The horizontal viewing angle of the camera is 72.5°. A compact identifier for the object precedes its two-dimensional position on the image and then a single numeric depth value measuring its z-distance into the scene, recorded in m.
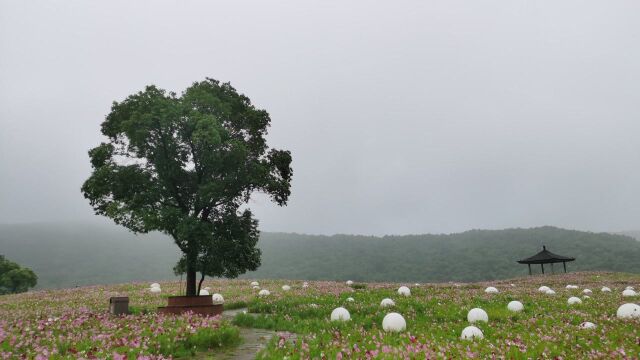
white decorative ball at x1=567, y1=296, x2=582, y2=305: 20.34
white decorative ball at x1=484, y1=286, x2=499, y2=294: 26.83
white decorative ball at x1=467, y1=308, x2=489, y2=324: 15.55
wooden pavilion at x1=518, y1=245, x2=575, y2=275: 48.44
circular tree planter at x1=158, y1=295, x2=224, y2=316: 17.83
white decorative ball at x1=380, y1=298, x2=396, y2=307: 19.55
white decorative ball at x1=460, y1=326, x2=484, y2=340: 12.06
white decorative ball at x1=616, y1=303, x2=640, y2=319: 15.64
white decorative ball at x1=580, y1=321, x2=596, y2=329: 13.64
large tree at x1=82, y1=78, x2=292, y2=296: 18.28
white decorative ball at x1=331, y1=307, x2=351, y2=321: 15.90
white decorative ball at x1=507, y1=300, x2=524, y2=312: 18.32
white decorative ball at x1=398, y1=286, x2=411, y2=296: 25.36
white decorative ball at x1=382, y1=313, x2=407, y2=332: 13.80
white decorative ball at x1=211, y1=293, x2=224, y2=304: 24.56
